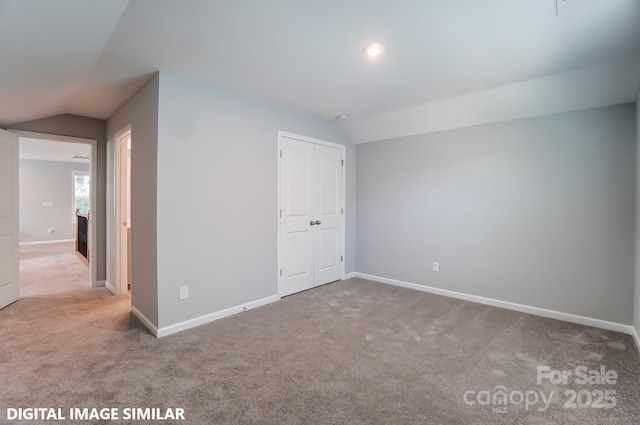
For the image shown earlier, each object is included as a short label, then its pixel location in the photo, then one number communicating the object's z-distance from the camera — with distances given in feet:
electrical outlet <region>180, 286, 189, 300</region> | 9.49
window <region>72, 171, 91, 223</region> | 29.71
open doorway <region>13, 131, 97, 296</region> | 19.81
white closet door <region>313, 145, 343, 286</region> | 14.44
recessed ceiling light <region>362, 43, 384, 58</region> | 7.48
